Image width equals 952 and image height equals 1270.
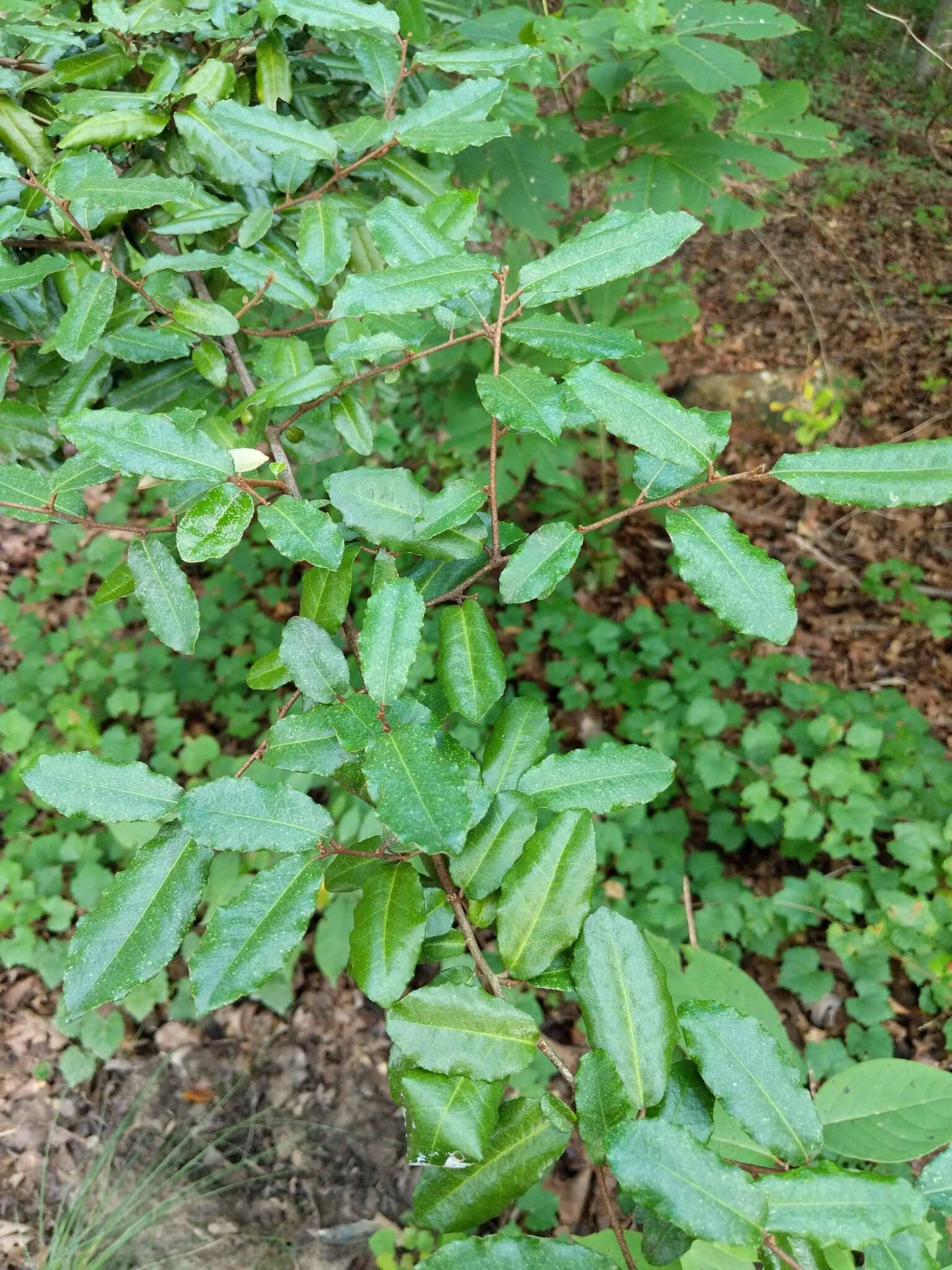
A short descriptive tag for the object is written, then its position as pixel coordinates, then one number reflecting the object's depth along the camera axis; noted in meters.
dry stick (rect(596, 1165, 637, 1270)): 0.68
